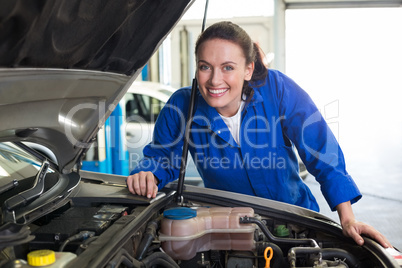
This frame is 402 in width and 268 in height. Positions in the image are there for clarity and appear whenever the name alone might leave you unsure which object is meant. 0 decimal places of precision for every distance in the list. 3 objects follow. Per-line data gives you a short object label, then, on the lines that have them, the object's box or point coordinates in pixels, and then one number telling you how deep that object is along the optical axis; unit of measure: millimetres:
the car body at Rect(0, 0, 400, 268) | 995
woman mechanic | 1810
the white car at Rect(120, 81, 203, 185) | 5066
